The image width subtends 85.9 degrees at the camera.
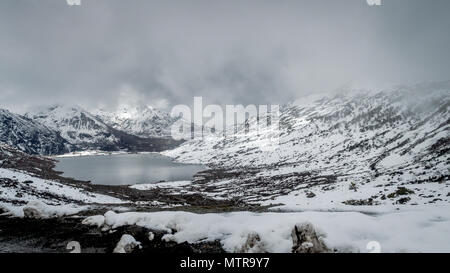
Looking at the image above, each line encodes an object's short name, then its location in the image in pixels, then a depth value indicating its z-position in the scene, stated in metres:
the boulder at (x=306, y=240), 11.19
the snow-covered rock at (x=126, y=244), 13.20
